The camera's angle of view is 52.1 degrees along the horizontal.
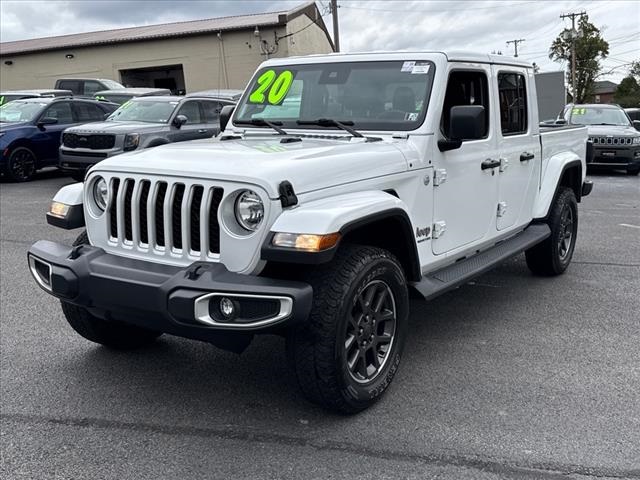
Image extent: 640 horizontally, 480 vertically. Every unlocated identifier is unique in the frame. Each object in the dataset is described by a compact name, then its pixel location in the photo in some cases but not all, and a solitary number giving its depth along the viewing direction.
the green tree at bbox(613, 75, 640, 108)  66.40
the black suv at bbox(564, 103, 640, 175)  14.87
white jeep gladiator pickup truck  3.02
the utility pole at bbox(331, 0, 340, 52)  30.70
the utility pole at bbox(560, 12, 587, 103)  53.99
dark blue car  12.68
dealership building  28.72
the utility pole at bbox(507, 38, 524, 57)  68.25
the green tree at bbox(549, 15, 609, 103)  60.53
